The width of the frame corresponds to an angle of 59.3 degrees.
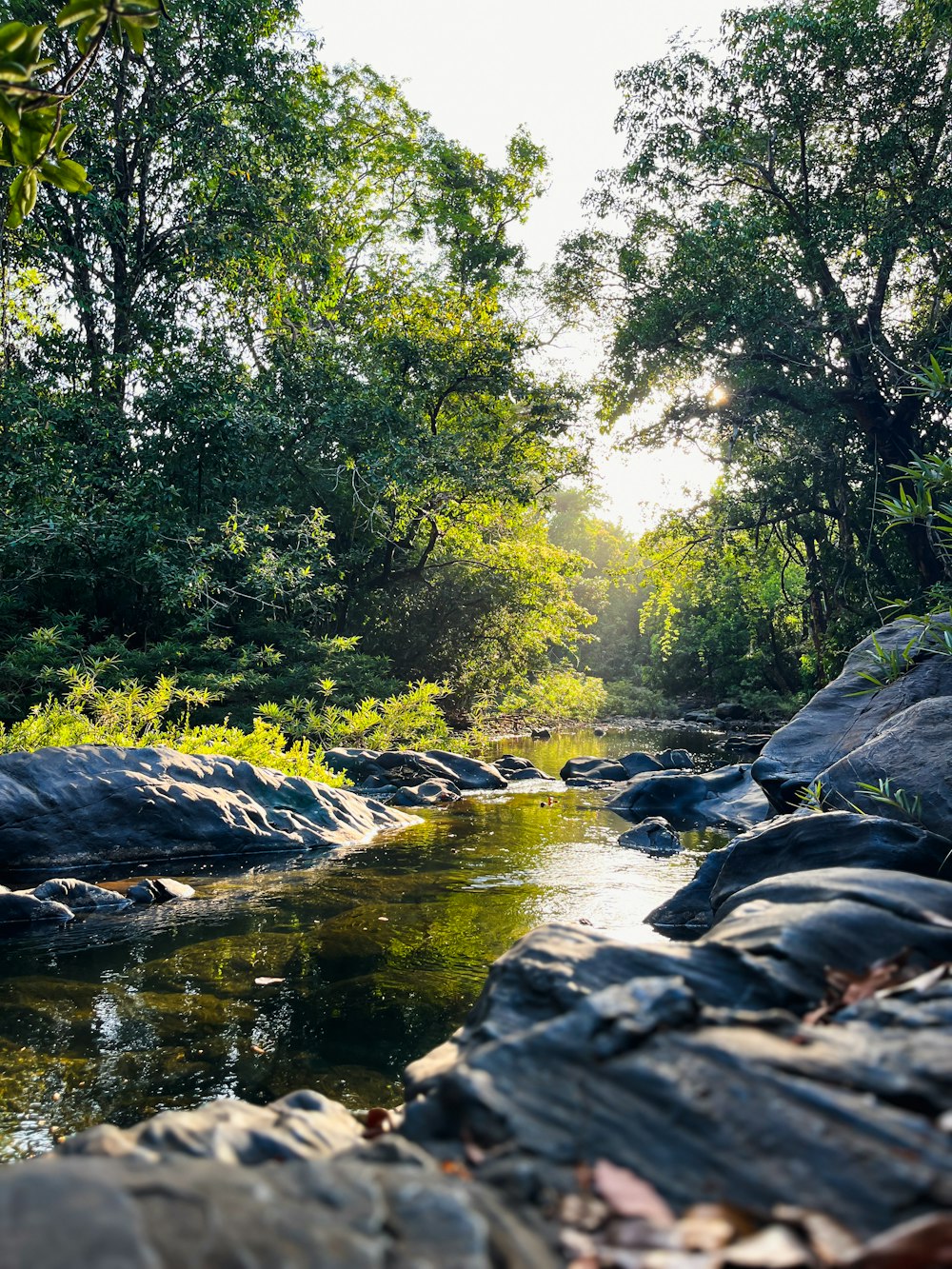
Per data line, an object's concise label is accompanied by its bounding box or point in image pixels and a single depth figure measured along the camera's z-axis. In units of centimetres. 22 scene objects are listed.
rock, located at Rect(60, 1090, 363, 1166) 160
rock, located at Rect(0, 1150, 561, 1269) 103
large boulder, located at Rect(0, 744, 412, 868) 661
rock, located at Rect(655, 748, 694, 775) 1435
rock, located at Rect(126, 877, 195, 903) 597
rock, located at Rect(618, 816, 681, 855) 836
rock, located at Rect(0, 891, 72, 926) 536
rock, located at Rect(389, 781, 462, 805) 1078
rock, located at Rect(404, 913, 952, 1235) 127
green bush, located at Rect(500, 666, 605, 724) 1920
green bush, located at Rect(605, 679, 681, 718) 3049
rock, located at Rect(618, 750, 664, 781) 1383
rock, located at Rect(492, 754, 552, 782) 1372
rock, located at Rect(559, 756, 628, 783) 1343
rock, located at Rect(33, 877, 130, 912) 571
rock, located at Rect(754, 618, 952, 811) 613
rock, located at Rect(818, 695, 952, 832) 436
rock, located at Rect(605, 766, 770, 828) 1002
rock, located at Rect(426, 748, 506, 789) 1249
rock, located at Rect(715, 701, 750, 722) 2508
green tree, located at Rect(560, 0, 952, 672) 1267
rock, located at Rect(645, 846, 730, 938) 563
